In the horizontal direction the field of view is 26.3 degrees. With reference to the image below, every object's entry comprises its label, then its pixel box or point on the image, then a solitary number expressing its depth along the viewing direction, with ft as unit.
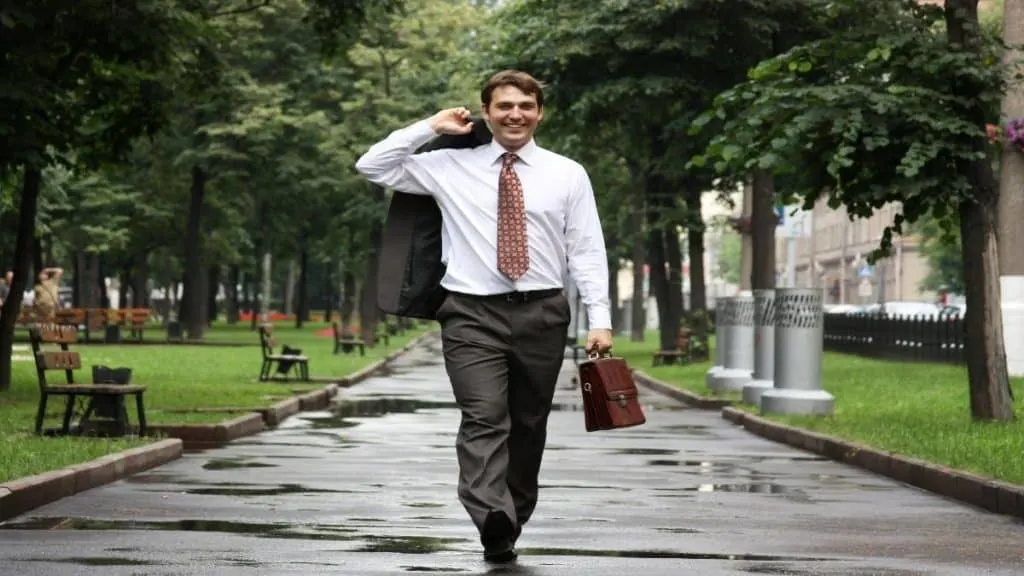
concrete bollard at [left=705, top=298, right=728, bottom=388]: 102.58
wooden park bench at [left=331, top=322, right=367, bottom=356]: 159.22
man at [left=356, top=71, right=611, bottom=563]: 29.07
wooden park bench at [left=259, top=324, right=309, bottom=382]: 104.12
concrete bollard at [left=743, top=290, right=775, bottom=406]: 87.30
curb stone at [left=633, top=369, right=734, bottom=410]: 93.91
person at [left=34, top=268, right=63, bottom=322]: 159.74
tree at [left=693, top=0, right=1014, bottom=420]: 62.80
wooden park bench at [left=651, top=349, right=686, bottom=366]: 144.25
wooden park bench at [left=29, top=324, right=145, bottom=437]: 54.90
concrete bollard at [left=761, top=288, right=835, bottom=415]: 75.56
